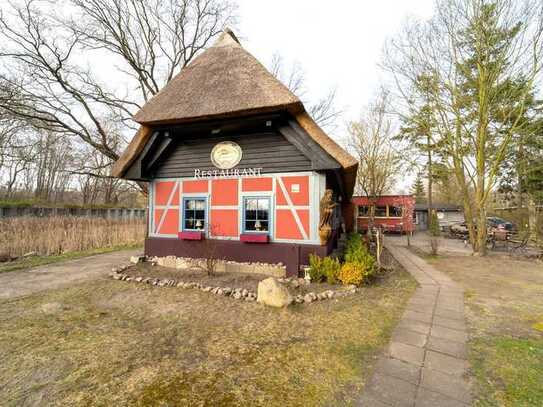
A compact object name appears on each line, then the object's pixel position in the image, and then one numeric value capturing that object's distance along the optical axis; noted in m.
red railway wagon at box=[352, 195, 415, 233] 18.64
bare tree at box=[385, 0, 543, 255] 8.73
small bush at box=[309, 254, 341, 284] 5.57
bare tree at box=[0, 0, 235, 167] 10.74
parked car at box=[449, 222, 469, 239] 15.62
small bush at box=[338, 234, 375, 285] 5.41
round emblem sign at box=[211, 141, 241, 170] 6.86
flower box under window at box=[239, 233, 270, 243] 6.28
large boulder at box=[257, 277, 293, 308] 4.46
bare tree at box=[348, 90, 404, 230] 17.59
